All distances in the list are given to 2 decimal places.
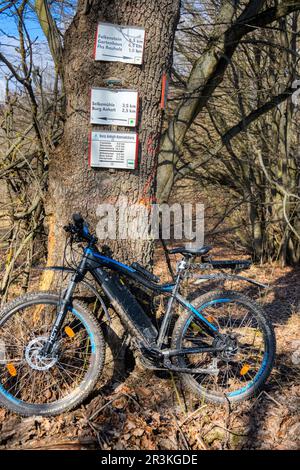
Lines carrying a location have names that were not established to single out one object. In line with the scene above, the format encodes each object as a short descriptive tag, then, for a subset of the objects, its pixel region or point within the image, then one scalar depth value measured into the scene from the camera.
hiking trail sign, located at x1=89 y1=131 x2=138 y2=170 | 2.98
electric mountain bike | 2.70
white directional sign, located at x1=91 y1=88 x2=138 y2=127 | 2.94
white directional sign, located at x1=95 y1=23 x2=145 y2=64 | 2.88
